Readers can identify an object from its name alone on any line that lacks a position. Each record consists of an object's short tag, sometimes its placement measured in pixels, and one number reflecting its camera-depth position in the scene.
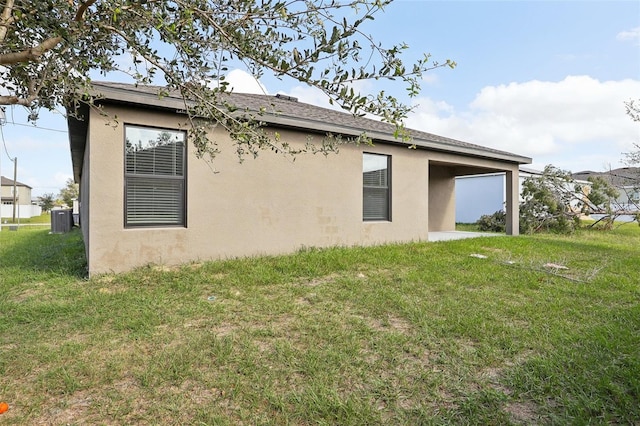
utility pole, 31.44
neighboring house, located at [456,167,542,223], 17.55
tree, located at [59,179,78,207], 42.88
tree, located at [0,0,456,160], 2.04
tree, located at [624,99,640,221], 8.87
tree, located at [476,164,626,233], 13.09
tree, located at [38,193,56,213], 44.00
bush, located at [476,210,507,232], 14.46
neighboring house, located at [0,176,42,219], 36.28
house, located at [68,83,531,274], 5.53
